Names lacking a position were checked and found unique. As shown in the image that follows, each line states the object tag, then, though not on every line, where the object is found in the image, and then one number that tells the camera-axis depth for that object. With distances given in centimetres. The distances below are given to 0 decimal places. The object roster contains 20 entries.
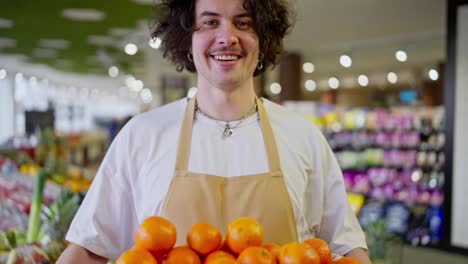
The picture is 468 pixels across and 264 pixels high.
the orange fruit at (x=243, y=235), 123
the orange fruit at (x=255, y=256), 114
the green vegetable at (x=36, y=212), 290
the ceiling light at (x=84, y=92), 2853
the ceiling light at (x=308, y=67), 1252
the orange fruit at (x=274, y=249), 124
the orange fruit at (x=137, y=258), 113
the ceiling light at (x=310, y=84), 1847
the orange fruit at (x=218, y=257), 116
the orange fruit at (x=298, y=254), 116
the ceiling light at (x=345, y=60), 859
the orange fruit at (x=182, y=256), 117
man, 150
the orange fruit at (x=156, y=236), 120
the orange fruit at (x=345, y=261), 133
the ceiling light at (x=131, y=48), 701
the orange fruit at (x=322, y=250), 129
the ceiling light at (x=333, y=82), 1565
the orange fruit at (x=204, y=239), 122
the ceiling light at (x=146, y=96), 2456
